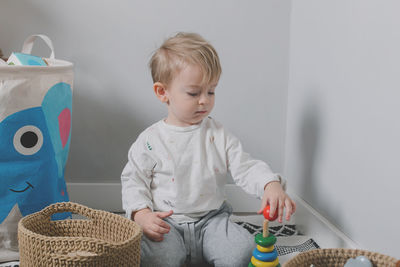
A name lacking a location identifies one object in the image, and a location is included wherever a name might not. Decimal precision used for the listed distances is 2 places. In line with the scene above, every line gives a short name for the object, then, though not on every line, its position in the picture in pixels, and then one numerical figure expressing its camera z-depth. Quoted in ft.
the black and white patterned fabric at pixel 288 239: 3.95
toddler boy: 3.59
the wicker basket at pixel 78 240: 2.81
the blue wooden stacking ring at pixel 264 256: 3.11
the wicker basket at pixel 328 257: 2.78
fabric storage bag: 3.54
